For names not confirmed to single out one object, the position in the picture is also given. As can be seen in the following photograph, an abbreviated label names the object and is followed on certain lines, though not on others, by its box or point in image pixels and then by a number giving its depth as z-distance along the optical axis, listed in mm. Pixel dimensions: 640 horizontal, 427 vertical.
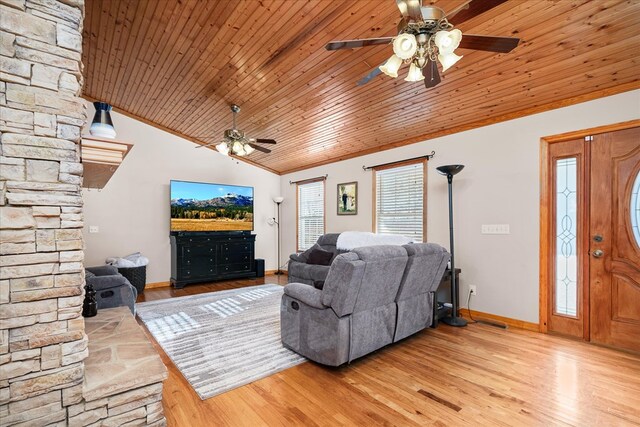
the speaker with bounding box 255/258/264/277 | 6875
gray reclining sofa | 2387
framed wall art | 5805
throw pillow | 5059
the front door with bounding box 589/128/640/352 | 2953
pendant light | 1697
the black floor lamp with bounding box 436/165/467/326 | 3670
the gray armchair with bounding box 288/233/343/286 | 4901
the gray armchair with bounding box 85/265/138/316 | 3170
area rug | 2455
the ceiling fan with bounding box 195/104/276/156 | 4155
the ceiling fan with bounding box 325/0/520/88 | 1738
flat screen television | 6012
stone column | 1189
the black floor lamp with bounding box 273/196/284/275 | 7438
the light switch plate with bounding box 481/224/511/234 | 3765
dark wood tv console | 5828
